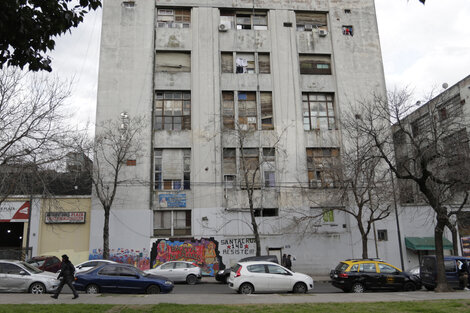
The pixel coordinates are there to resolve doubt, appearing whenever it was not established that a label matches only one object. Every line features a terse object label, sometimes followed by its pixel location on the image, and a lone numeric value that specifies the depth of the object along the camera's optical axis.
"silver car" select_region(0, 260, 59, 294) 15.16
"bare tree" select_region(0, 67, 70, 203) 16.44
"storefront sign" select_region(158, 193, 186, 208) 26.98
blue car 14.82
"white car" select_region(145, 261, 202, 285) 20.48
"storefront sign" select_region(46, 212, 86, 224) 25.89
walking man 12.99
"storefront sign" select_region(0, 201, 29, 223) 25.77
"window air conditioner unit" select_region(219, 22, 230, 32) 29.94
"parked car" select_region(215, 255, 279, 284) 19.14
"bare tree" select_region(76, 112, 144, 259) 25.53
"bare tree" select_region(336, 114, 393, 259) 22.89
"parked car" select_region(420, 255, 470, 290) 16.62
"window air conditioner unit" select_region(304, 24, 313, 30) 31.44
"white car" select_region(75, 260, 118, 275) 19.44
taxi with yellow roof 16.22
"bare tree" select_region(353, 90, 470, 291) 15.98
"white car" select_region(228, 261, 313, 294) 15.02
